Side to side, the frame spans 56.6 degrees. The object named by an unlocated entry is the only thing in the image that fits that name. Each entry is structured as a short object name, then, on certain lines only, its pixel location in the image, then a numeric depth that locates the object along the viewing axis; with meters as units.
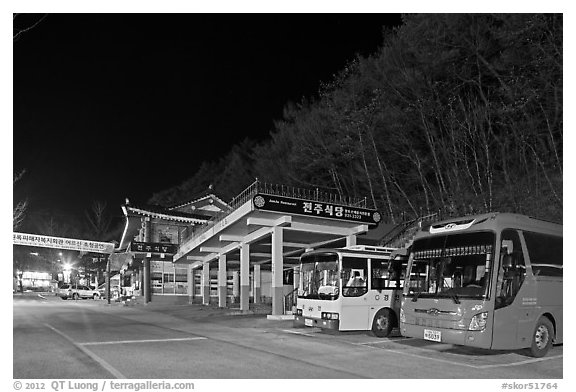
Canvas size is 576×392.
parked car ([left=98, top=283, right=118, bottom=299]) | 49.55
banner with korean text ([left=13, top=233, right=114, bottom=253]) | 40.59
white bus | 14.01
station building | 20.52
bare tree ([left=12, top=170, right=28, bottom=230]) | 27.88
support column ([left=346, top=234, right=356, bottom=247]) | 22.56
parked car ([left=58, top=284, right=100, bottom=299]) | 49.66
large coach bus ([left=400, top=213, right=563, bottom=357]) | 9.83
